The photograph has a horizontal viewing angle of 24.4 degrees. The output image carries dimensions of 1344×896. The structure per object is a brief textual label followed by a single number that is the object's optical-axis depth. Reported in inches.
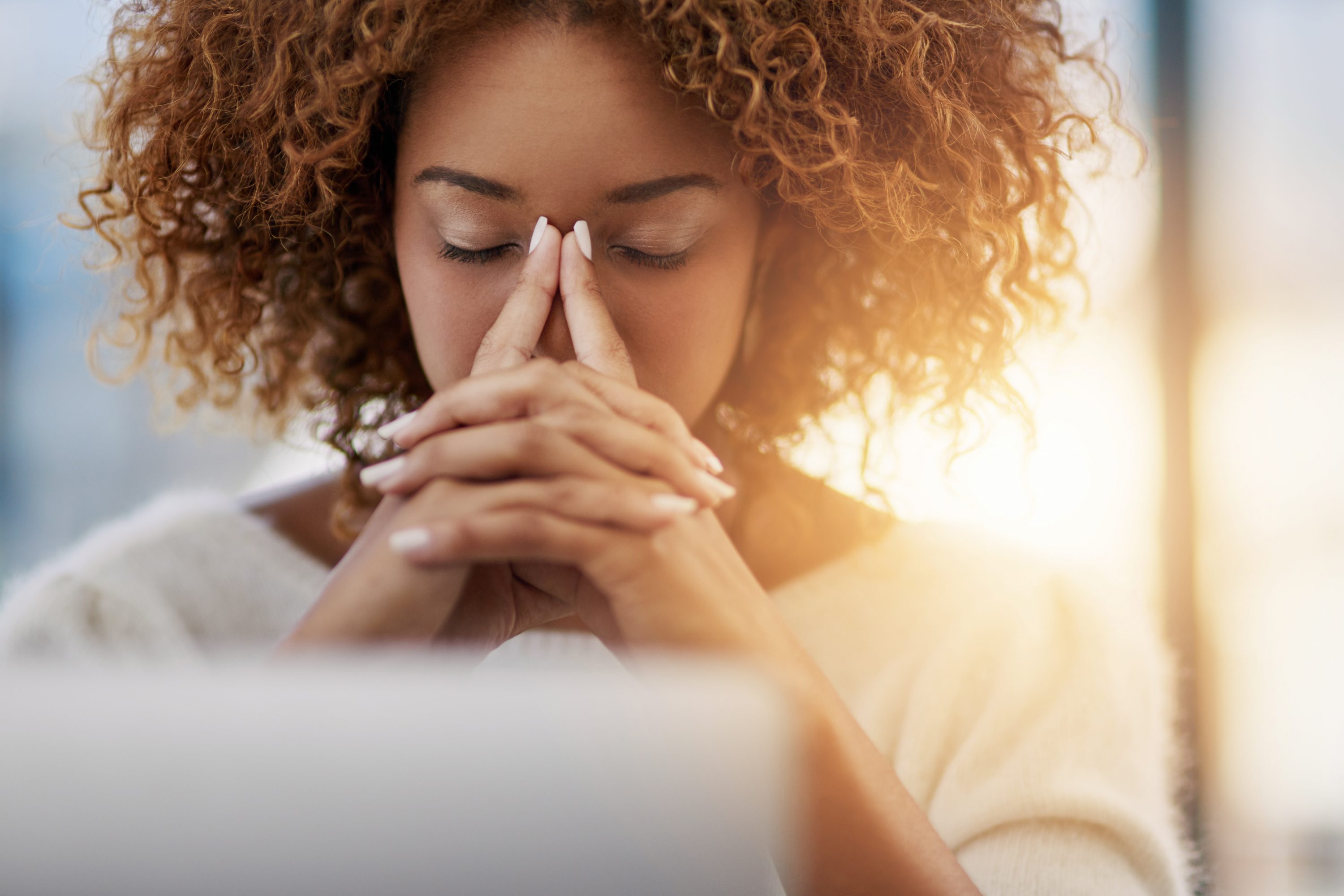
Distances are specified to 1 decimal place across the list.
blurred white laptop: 27.2
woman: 41.0
